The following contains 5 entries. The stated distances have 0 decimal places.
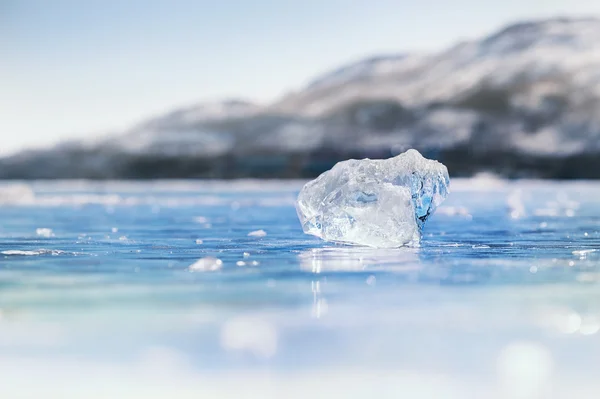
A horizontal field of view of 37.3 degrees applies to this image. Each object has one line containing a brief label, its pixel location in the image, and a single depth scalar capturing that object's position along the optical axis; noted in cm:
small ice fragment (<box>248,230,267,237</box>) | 1344
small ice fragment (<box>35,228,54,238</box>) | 1372
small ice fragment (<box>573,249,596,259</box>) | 1002
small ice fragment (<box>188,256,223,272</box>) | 885
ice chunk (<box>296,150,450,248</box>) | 1091
